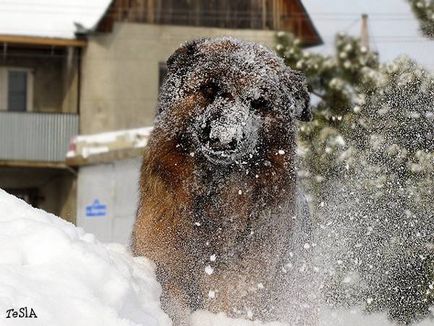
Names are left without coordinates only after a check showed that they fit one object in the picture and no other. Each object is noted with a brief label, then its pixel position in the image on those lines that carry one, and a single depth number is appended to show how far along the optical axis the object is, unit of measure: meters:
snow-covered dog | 5.18
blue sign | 20.53
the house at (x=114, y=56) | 25.31
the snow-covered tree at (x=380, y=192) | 7.16
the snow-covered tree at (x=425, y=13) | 10.87
